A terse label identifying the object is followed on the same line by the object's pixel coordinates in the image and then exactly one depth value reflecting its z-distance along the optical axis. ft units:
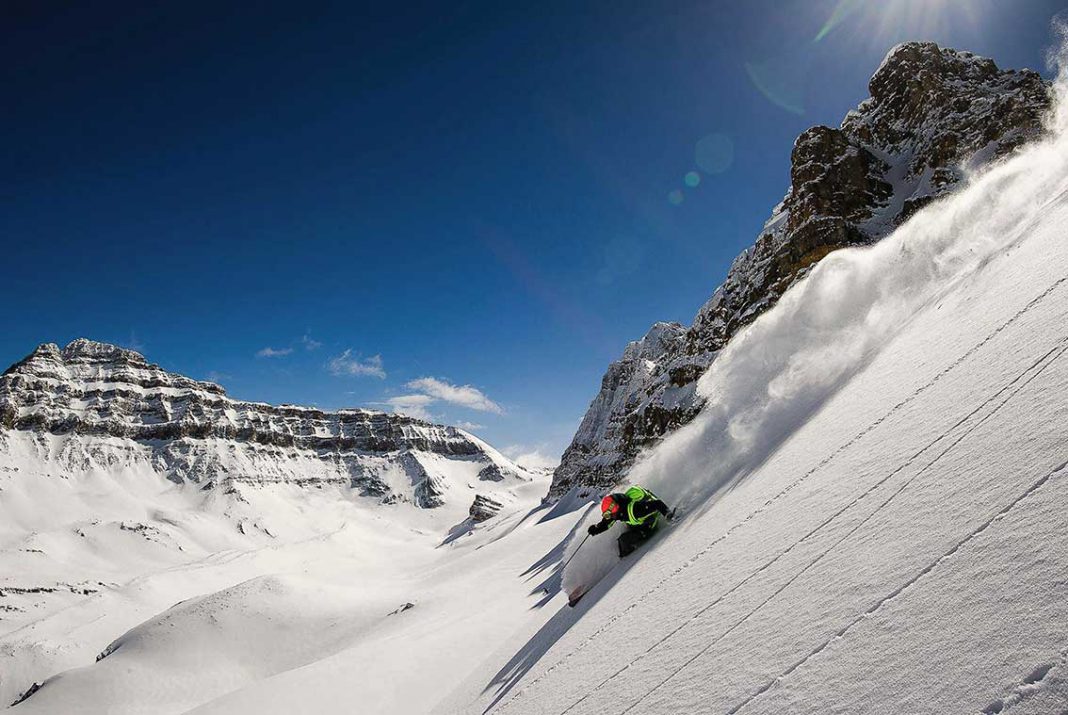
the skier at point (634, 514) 29.94
